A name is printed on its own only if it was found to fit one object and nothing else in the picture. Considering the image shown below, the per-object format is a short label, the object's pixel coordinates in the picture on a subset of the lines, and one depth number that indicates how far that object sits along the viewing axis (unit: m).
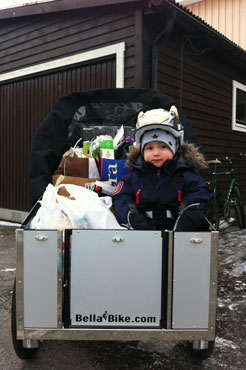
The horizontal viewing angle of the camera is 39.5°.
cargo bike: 1.73
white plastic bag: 2.01
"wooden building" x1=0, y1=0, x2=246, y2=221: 5.09
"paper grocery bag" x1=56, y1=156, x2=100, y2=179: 2.80
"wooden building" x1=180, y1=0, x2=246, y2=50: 10.48
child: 2.43
